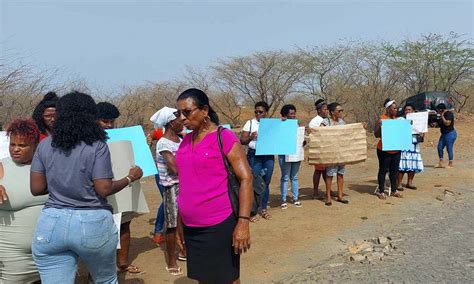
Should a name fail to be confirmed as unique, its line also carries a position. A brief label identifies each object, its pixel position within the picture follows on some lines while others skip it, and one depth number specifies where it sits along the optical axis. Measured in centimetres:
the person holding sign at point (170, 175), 451
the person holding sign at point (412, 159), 840
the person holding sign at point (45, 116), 380
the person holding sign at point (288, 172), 710
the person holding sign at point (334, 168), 739
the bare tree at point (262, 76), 2250
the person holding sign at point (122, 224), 431
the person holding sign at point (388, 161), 781
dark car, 1973
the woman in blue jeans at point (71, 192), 263
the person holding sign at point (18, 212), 298
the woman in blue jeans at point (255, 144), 684
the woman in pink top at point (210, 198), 289
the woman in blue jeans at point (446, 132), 1086
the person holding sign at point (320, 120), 739
